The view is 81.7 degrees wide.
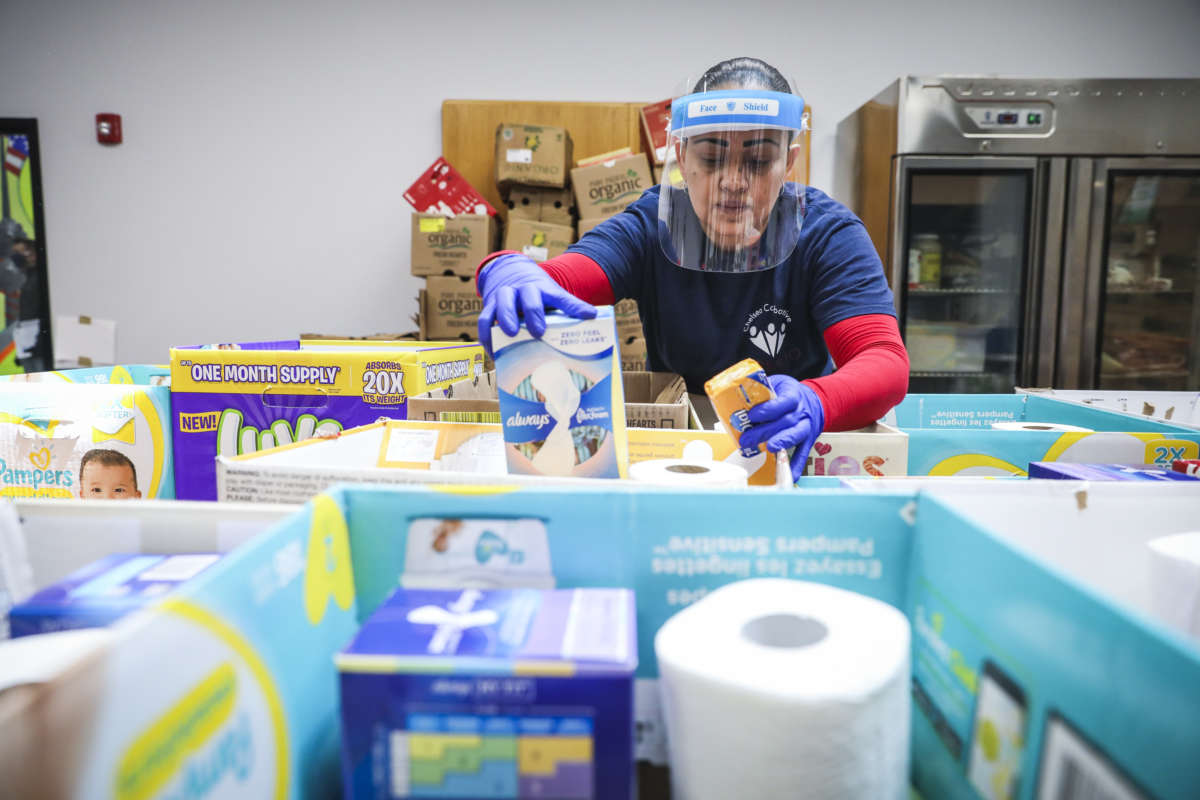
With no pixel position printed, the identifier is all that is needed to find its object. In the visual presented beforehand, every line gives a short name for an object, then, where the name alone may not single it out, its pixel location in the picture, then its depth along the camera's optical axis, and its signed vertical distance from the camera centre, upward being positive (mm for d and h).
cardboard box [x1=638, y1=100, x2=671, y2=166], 3165 +933
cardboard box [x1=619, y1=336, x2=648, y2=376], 3004 -99
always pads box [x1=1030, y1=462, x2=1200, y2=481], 854 -180
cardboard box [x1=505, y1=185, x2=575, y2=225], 3270 +589
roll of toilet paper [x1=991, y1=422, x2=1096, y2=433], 1288 -180
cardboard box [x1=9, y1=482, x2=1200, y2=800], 365 -204
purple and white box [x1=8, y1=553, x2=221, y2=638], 529 -211
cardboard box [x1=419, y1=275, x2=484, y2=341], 3033 +91
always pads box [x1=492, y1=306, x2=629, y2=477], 849 -92
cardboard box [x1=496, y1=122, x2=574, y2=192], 3160 +793
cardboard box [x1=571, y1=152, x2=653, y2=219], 3125 +652
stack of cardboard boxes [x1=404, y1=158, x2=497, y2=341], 3037 +276
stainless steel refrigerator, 2914 +492
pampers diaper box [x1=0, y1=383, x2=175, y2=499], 1181 -198
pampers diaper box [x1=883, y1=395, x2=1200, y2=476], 1146 -195
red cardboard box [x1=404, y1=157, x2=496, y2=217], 3117 +604
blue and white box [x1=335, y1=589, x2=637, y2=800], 453 -259
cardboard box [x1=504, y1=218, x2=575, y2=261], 3131 +407
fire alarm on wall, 3639 +1033
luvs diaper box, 1298 -128
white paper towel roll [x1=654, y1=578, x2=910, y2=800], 448 -250
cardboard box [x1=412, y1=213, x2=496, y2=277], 3039 +389
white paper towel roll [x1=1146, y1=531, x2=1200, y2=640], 553 -203
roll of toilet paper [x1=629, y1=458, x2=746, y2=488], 793 -174
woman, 1273 +132
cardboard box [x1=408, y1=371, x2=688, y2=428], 1154 -139
